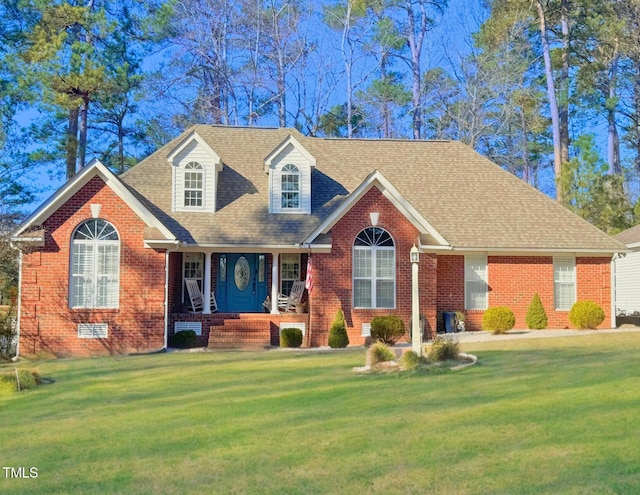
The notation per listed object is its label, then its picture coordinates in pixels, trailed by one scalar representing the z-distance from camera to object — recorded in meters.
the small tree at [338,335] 19.58
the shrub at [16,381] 12.18
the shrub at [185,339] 20.17
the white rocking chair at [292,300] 21.55
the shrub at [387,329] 19.62
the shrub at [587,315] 21.50
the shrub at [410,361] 13.16
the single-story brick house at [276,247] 19.30
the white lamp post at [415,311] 14.79
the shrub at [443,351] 13.95
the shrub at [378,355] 13.62
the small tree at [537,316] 21.75
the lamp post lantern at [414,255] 15.56
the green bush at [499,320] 20.72
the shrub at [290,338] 20.00
